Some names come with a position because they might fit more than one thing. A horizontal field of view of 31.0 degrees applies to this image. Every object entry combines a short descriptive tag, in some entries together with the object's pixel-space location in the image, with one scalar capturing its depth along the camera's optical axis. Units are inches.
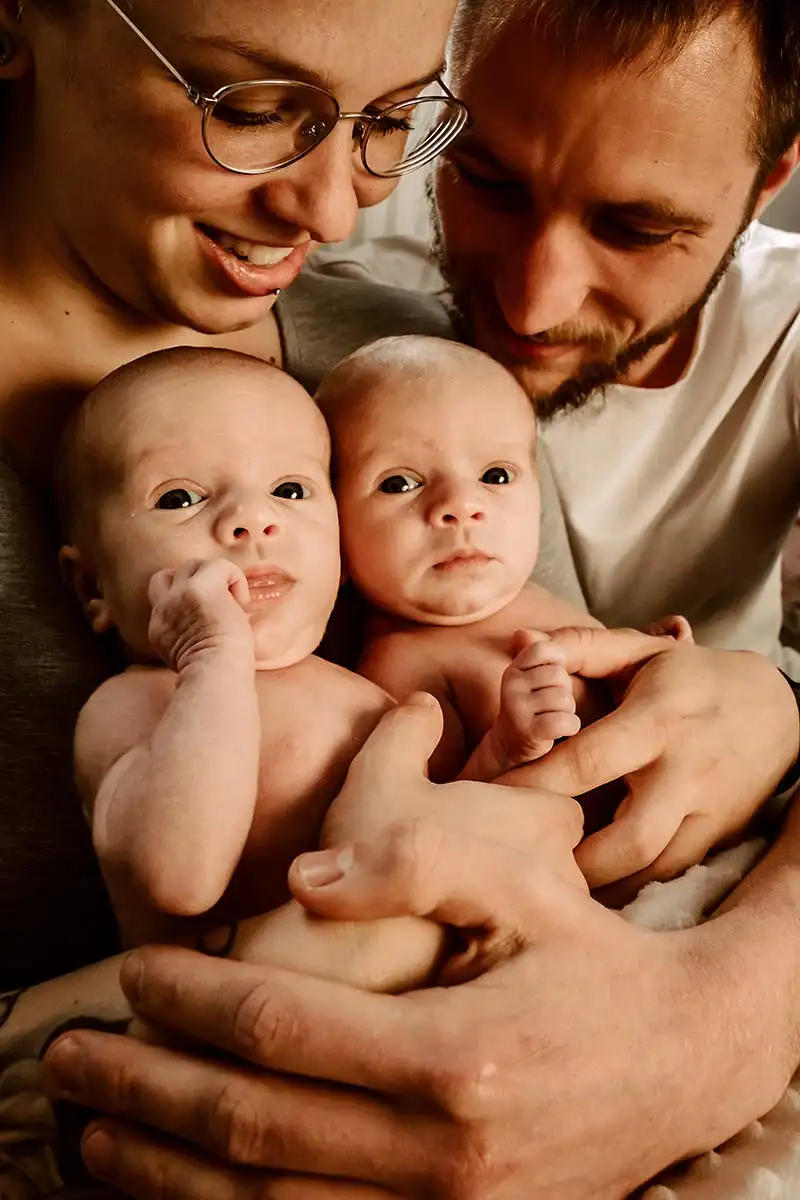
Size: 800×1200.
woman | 18.8
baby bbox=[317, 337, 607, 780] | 22.0
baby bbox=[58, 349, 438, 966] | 17.3
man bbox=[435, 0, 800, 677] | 23.8
